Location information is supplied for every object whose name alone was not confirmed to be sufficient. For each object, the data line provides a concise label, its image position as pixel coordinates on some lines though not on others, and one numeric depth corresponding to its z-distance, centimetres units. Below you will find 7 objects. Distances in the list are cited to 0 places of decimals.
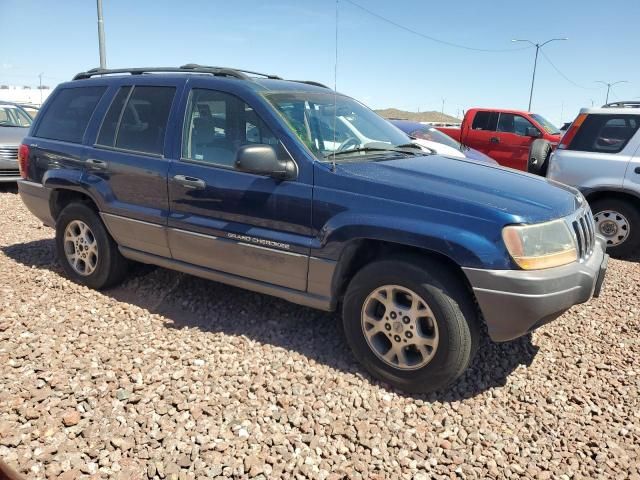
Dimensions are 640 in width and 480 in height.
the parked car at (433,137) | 933
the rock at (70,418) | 273
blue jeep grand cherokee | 285
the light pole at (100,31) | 1227
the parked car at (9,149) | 930
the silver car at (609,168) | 602
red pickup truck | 1148
